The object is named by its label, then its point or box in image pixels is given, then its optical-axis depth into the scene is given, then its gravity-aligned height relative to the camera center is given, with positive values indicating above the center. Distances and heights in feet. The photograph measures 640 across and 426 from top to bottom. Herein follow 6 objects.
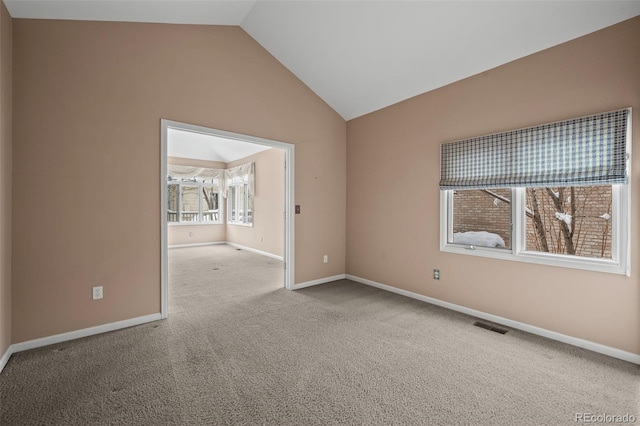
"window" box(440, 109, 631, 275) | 7.75 +0.54
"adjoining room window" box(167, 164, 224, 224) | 28.17 +1.50
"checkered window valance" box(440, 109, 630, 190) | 7.68 +1.67
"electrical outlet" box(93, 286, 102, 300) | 9.02 -2.53
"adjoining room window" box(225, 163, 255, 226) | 25.77 +1.58
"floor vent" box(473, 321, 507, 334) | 9.36 -3.76
